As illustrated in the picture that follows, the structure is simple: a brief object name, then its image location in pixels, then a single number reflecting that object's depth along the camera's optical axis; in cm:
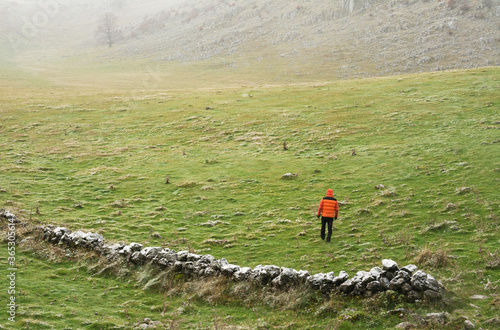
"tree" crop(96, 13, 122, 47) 18438
